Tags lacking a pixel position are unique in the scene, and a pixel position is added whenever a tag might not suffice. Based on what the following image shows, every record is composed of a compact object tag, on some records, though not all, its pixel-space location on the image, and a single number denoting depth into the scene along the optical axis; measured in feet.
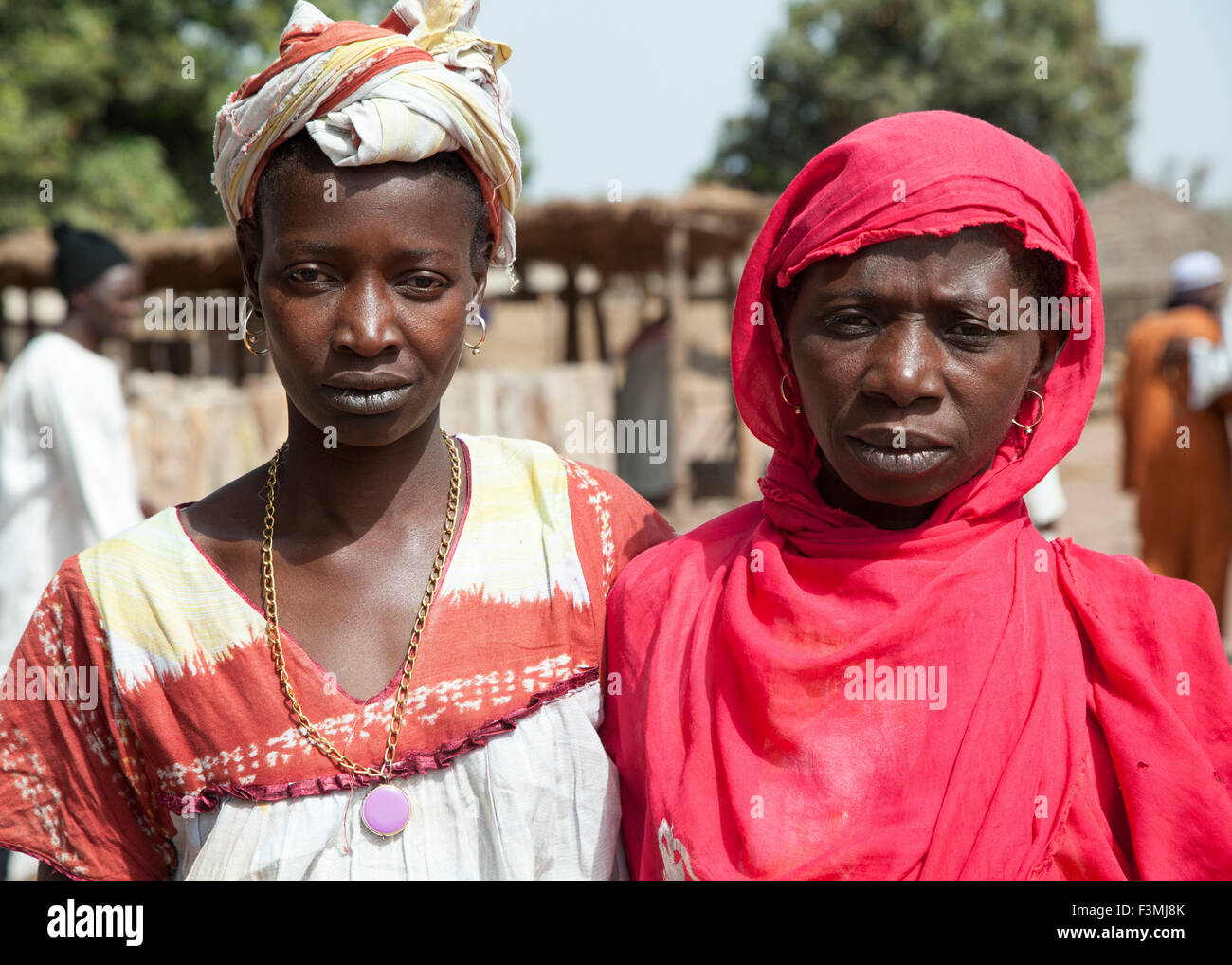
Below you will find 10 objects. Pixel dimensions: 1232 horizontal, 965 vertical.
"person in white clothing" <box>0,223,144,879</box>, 14.38
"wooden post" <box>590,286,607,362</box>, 46.02
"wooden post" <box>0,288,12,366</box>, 46.98
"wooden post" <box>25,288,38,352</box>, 47.01
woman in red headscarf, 5.77
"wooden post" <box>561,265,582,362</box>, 43.57
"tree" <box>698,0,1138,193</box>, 73.72
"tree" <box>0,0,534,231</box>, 44.09
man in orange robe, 21.98
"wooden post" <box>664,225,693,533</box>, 36.76
